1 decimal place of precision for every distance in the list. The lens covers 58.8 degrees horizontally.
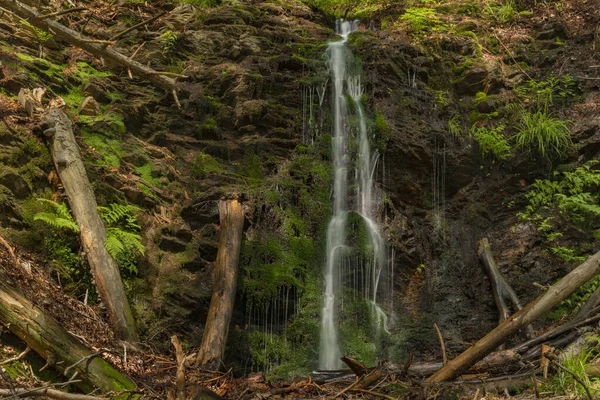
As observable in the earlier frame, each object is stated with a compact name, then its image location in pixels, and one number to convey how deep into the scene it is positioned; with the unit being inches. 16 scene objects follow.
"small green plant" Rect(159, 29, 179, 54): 386.0
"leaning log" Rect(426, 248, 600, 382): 210.2
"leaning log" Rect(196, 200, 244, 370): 233.5
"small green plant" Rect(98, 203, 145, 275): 241.9
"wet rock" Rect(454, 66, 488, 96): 397.4
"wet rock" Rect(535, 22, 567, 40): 409.7
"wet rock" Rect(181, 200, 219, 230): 298.4
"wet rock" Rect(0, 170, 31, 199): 236.5
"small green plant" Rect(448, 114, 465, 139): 368.5
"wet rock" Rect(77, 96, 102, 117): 315.9
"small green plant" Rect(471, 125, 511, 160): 358.3
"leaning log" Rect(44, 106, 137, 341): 230.1
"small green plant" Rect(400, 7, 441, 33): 428.8
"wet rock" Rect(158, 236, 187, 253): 277.7
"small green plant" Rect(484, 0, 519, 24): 440.1
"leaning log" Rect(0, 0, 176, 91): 277.3
